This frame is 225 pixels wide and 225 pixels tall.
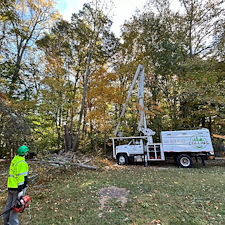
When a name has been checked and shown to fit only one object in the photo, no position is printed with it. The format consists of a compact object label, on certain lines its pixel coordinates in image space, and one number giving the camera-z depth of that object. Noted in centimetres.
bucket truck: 791
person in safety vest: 281
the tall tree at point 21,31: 1082
